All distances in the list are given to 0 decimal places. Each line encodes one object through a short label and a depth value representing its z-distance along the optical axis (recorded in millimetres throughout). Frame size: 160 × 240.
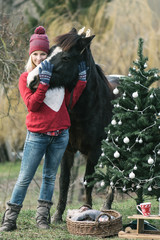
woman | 8094
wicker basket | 8164
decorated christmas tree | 8336
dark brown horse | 8672
